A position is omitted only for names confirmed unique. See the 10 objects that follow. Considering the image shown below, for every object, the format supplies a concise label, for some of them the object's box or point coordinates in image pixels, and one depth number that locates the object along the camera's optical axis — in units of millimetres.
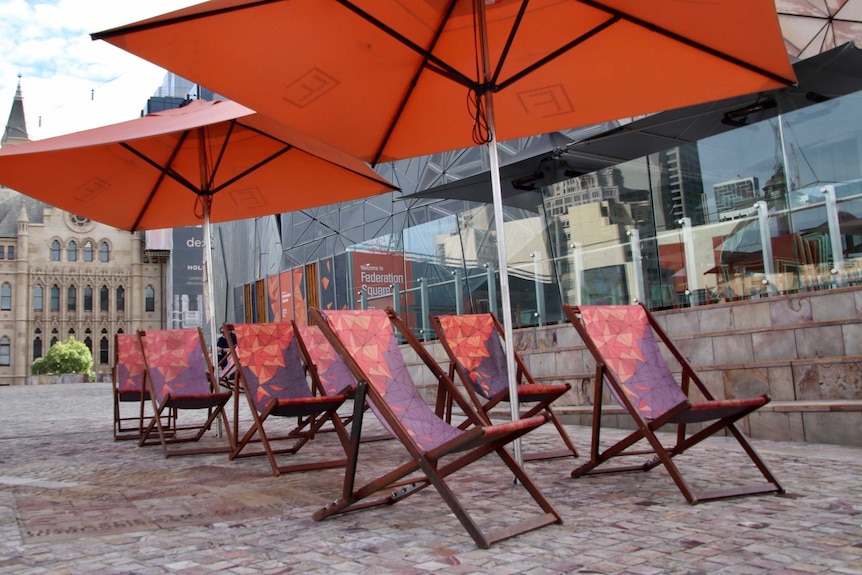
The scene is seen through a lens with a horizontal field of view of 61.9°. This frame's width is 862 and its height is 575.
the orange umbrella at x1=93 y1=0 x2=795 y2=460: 3834
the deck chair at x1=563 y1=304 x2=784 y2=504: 3562
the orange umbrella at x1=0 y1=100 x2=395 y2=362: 6375
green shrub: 59500
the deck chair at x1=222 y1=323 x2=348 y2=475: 5035
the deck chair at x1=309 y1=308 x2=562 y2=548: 2875
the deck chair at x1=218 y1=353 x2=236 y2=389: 11656
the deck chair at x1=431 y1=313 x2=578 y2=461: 5004
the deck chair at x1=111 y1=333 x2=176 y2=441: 7211
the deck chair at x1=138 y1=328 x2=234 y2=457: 6113
